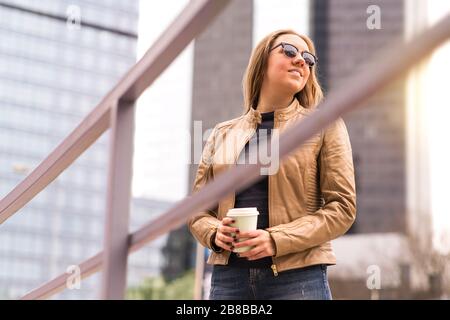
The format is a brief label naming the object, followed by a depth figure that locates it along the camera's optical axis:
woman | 5.98
